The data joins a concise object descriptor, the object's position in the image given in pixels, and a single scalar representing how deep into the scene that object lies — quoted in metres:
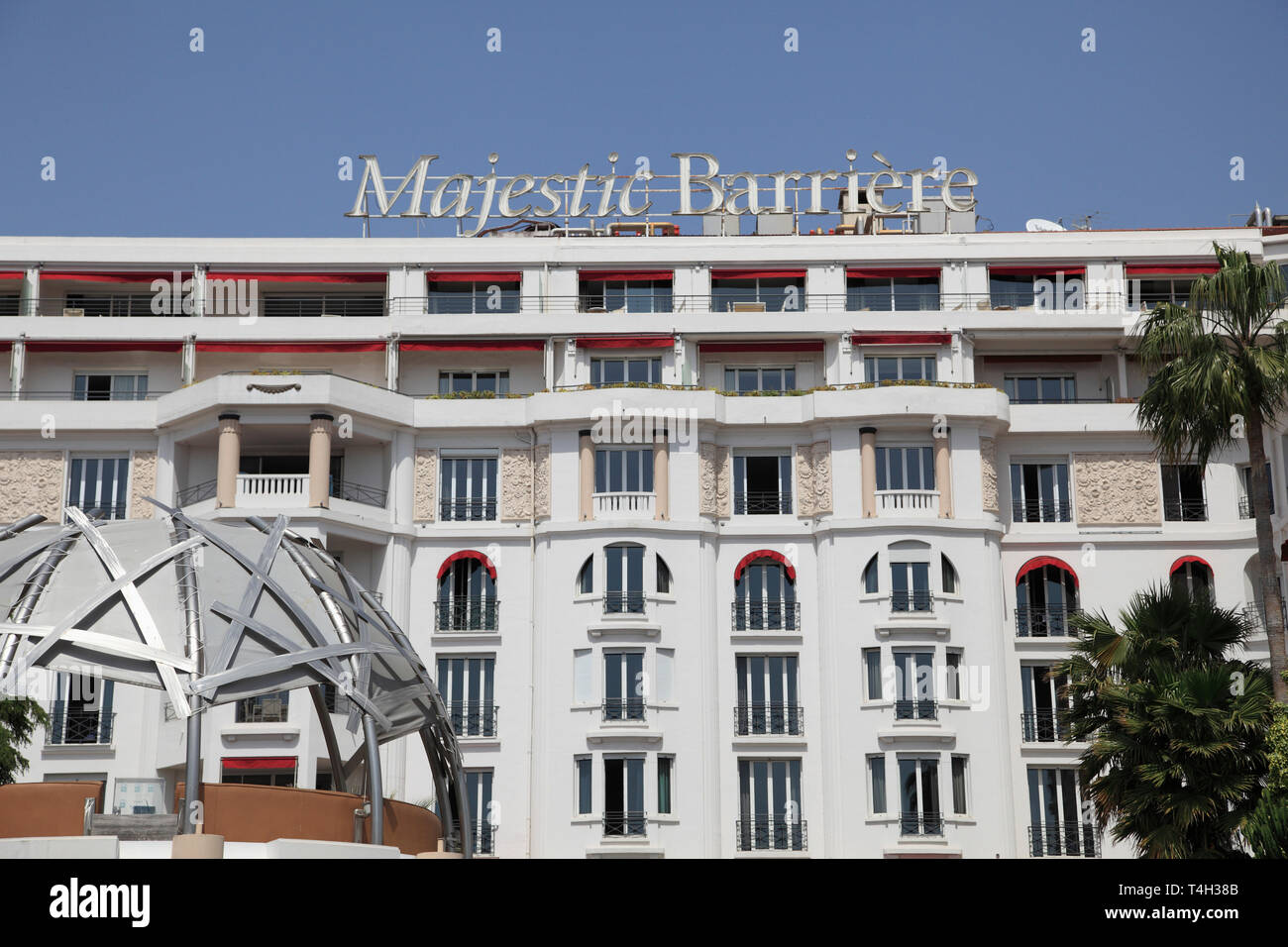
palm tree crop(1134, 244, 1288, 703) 34.12
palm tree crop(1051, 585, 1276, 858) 29.86
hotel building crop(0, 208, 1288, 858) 45.72
